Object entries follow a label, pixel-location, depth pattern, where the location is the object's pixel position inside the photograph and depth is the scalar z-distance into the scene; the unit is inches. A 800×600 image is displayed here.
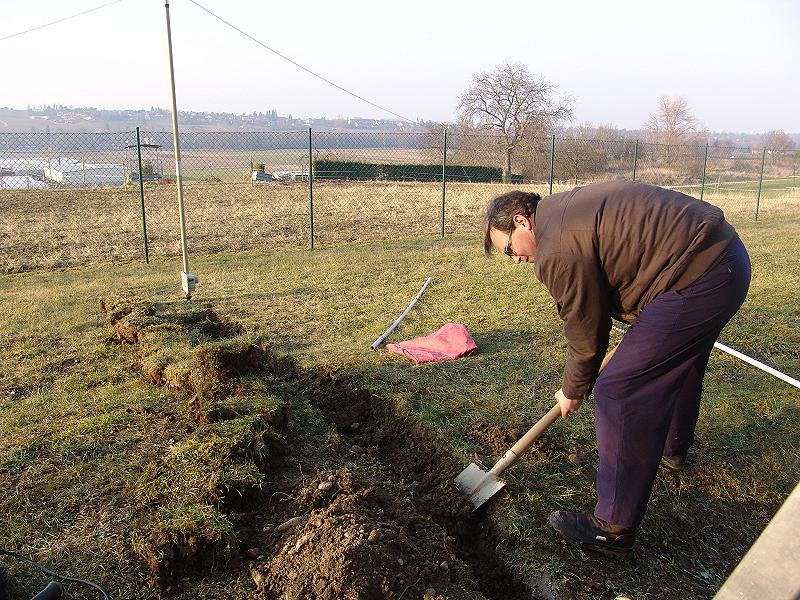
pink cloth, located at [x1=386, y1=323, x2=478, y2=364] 198.4
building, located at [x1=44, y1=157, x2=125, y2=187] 836.2
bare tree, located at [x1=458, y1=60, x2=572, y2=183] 1550.2
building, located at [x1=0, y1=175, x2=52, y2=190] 746.8
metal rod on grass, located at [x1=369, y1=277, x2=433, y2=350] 209.9
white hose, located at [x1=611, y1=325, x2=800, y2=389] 175.3
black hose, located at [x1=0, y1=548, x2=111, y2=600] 96.0
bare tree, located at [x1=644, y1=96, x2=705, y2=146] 1886.2
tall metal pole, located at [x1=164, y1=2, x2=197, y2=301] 231.8
